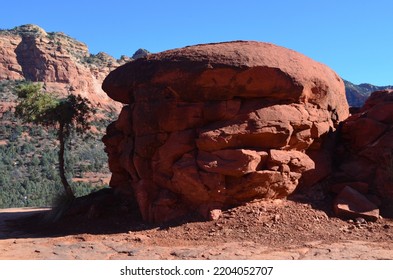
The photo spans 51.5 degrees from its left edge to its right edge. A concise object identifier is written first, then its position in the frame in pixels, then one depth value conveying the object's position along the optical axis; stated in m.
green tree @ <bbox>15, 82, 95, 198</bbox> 15.62
